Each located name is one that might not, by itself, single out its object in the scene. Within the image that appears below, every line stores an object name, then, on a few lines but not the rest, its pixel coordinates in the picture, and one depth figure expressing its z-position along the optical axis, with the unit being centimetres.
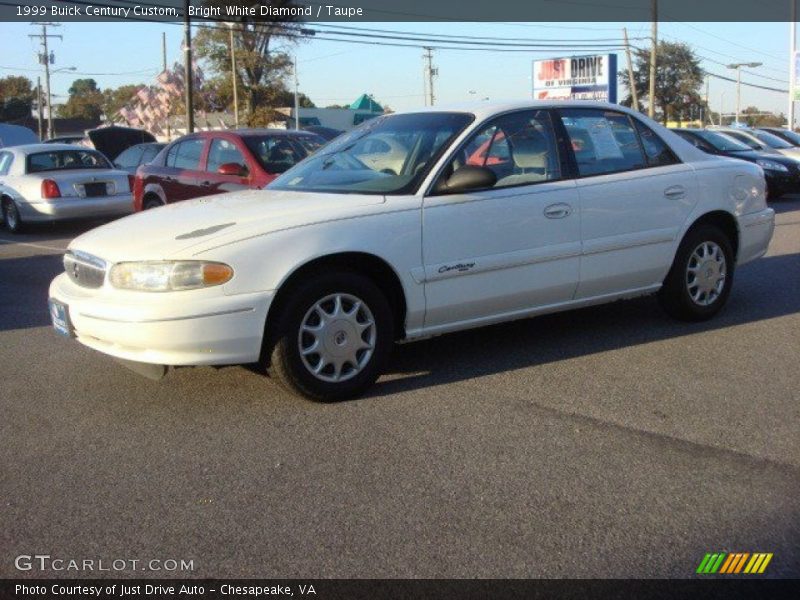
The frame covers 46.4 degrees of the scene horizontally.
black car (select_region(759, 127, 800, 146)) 2295
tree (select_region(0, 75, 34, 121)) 8756
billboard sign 3316
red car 1032
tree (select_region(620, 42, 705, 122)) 5775
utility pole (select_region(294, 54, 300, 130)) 4850
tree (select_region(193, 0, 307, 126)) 5200
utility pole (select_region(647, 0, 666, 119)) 3697
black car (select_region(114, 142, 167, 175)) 1778
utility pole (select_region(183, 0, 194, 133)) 2438
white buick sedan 470
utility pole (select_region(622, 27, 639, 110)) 4044
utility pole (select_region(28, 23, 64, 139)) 6919
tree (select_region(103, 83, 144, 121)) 9394
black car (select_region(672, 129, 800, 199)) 1764
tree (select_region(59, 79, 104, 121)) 10631
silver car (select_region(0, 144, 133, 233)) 1420
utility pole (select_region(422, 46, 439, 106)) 6731
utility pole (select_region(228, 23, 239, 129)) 5066
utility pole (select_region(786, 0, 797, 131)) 3696
